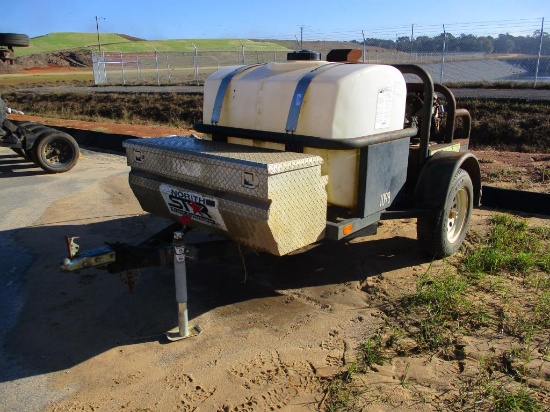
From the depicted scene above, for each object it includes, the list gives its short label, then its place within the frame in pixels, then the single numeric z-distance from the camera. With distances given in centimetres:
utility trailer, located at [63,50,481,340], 351
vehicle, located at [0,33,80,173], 874
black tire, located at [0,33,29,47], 861
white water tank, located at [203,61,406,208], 375
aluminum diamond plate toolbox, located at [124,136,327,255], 338
